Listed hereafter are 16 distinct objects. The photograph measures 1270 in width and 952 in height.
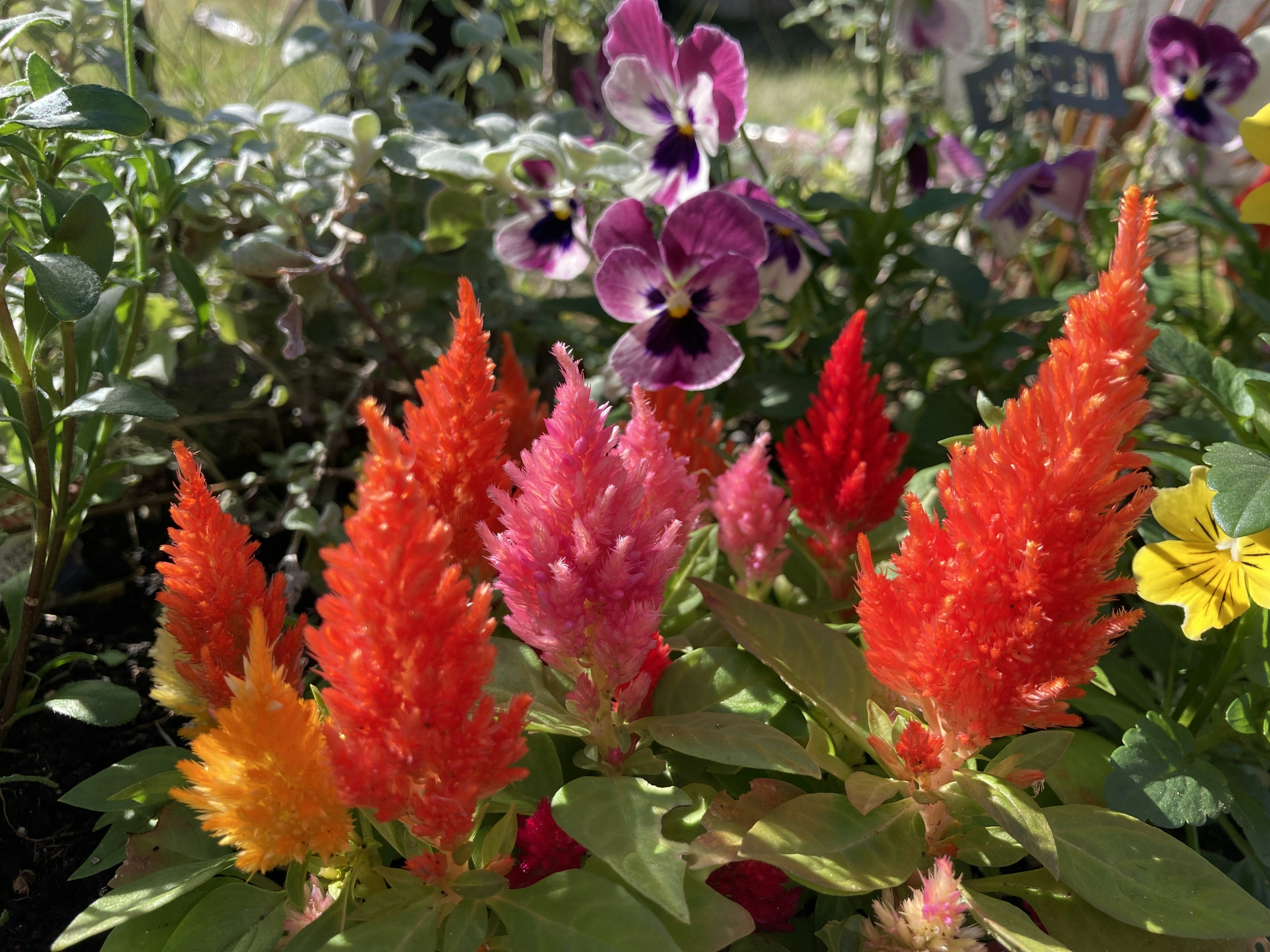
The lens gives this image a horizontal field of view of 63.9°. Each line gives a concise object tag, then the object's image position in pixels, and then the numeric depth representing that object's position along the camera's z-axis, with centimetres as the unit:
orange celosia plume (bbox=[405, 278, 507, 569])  18
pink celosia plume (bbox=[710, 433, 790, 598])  22
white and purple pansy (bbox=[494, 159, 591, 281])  31
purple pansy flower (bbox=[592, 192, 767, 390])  26
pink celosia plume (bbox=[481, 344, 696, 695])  16
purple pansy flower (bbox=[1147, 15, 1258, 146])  36
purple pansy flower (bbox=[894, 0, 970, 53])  38
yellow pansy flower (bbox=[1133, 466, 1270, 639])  20
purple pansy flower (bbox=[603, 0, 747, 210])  28
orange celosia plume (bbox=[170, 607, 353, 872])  15
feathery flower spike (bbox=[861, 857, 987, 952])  16
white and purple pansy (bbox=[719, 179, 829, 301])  29
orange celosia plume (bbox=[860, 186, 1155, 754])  15
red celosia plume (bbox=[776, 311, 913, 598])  22
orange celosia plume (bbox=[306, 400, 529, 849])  13
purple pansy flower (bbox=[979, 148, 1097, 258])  32
